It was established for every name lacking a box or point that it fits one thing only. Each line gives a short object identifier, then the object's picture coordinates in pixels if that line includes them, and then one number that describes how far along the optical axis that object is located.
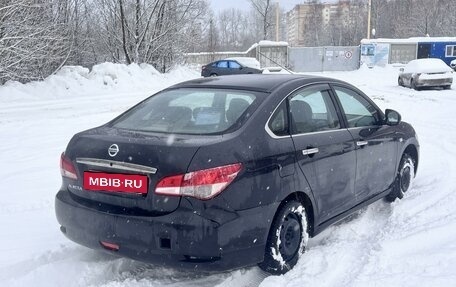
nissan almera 3.12
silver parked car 21.62
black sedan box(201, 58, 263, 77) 30.34
